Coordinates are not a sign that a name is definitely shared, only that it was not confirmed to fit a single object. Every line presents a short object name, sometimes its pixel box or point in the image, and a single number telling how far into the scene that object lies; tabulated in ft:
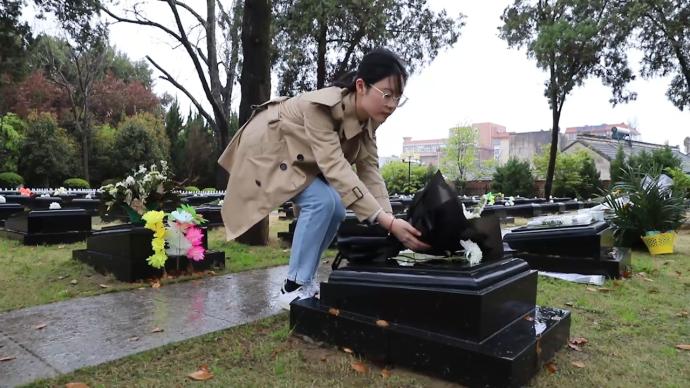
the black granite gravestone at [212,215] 27.71
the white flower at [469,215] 7.68
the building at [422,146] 326.94
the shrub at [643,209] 19.19
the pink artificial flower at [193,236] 13.58
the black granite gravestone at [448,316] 6.47
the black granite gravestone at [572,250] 14.02
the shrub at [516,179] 84.48
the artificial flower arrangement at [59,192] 39.23
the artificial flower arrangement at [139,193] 13.96
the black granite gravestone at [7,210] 26.22
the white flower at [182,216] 13.15
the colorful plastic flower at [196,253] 13.62
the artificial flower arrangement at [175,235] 12.68
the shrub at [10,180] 65.21
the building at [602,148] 132.77
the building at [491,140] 260.54
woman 7.93
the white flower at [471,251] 7.34
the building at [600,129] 246.06
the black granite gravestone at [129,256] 12.68
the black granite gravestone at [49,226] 20.22
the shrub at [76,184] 70.49
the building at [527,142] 183.21
